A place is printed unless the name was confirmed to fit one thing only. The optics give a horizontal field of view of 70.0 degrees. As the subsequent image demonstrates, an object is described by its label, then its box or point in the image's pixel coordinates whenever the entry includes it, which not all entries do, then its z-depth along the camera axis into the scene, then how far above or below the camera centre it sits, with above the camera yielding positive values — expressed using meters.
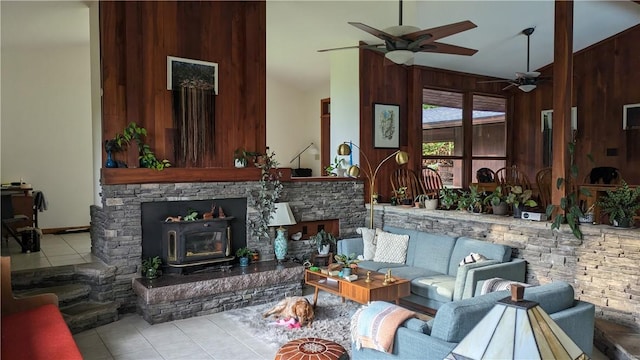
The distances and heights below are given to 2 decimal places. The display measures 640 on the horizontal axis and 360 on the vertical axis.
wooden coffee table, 4.53 -1.26
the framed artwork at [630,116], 7.79 +0.85
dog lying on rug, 4.58 -1.46
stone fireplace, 5.05 -0.56
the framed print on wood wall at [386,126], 7.40 +0.66
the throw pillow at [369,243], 6.09 -1.03
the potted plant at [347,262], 4.91 -1.10
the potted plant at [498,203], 5.42 -0.44
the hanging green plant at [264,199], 5.97 -0.43
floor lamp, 6.33 -0.03
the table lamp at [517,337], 1.32 -0.51
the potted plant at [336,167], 7.23 -0.02
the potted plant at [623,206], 4.26 -0.38
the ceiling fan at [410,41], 4.23 +1.22
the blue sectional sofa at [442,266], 4.53 -1.11
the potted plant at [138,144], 5.13 +0.24
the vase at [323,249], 6.41 -1.18
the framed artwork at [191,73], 5.52 +1.16
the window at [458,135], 8.23 +0.59
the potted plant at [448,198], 6.01 -0.42
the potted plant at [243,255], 5.69 -1.13
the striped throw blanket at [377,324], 2.86 -1.03
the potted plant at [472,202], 5.67 -0.45
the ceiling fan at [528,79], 7.07 +1.36
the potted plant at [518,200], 5.11 -0.38
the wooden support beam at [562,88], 4.71 +0.81
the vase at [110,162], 5.06 +0.05
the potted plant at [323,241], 6.36 -1.06
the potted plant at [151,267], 5.07 -1.13
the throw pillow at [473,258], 4.85 -0.99
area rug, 4.28 -1.61
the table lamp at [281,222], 5.93 -0.73
